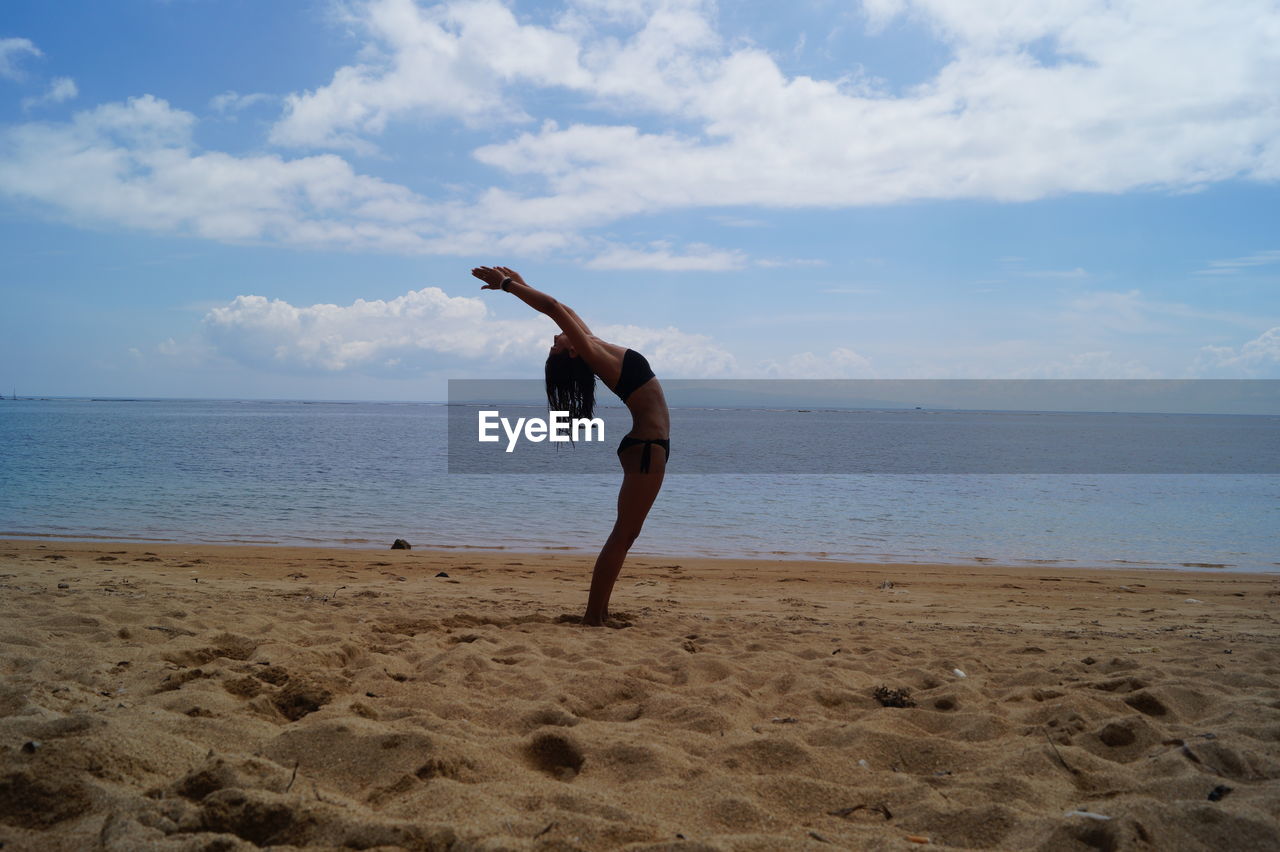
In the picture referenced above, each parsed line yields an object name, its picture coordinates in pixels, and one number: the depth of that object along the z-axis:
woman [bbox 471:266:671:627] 5.18
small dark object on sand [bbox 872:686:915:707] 3.73
